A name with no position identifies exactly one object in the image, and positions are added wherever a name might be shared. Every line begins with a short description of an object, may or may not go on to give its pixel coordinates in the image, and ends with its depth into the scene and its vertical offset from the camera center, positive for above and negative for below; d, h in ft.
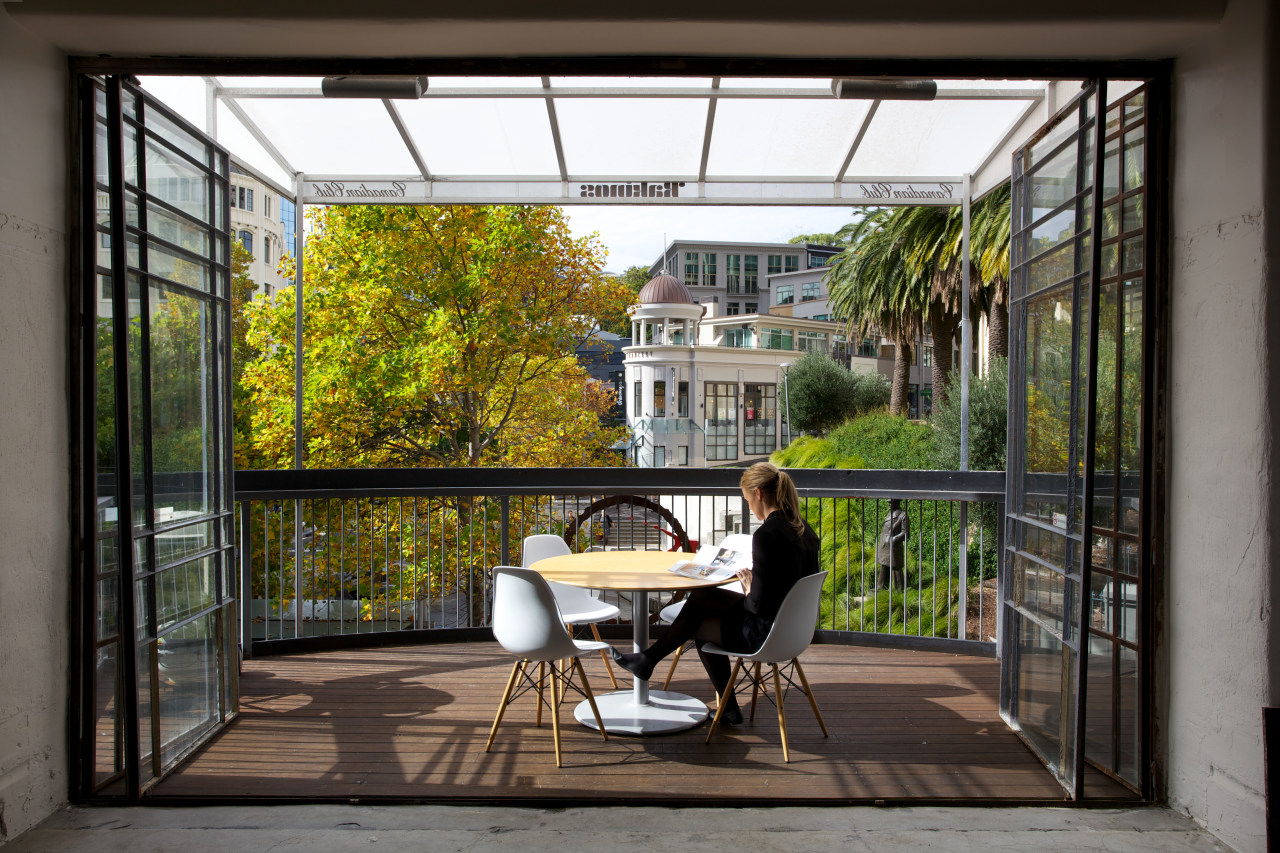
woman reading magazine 13.07 -2.70
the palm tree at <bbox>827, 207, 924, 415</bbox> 62.23 +10.03
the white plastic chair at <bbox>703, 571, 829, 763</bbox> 12.54 -3.09
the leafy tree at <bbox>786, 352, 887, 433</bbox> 97.35 +2.93
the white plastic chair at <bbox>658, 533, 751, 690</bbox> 15.39 -2.43
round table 13.47 -3.19
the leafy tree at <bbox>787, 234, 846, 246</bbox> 224.31 +47.72
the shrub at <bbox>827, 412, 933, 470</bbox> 62.54 -1.83
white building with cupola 110.11 +5.68
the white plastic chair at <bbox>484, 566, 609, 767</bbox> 12.17 -2.87
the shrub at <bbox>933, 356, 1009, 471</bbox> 46.14 -0.13
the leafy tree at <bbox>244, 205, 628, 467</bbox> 50.85 +4.66
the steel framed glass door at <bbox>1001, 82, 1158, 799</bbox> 10.83 -0.34
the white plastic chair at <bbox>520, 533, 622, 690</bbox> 15.11 -3.28
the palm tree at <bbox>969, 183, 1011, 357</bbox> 41.47 +8.76
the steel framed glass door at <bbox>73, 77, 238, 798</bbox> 10.86 -0.33
